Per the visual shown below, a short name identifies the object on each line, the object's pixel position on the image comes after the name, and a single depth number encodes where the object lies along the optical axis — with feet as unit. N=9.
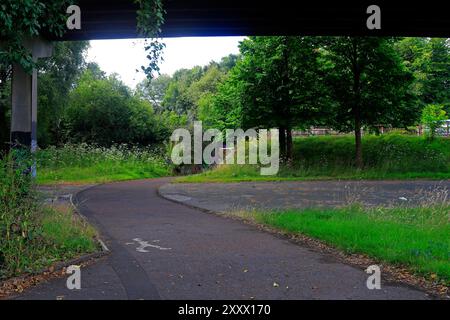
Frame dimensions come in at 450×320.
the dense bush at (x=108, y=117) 142.00
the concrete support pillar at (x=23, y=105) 62.39
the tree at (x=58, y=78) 109.09
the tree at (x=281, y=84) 98.99
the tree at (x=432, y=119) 113.09
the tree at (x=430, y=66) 178.09
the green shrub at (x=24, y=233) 23.56
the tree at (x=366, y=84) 97.45
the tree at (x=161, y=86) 451.61
